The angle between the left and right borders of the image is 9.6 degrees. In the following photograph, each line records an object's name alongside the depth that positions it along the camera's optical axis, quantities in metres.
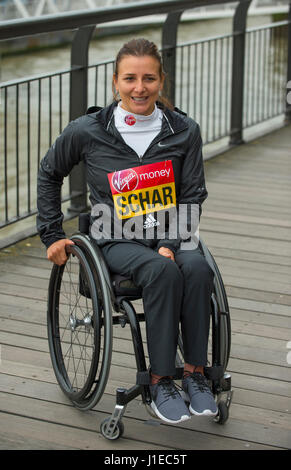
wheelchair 4.90
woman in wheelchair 4.88
